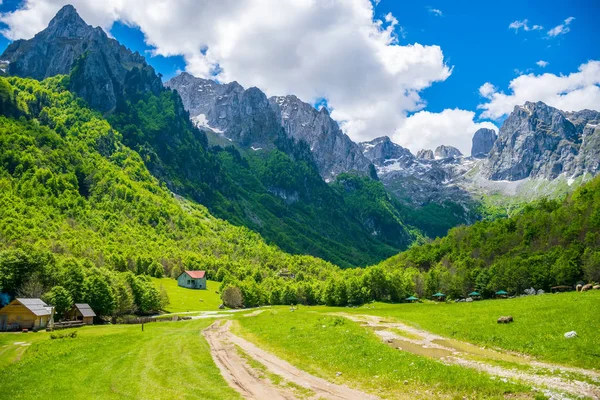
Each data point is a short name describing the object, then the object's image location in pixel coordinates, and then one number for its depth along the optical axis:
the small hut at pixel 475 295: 118.45
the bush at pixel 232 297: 146.25
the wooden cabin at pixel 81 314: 81.81
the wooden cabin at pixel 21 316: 71.06
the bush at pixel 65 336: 54.09
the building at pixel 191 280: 183.62
